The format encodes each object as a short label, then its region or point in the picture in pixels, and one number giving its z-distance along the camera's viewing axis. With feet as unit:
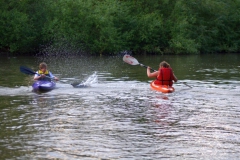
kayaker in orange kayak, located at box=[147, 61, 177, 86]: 55.36
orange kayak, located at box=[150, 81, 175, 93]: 54.80
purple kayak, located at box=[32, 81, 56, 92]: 57.47
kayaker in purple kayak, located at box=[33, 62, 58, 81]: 58.95
